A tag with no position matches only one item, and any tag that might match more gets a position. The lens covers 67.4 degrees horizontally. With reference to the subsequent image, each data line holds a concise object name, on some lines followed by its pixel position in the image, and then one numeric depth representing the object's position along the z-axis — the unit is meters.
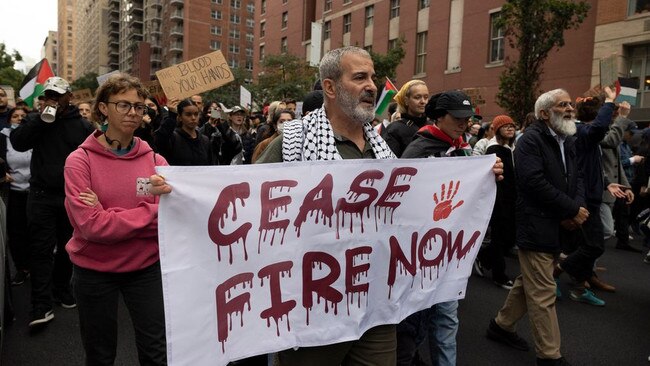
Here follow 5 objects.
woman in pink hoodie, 2.46
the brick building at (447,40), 22.17
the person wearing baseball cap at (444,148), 3.22
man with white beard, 3.64
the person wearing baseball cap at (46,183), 4.12
